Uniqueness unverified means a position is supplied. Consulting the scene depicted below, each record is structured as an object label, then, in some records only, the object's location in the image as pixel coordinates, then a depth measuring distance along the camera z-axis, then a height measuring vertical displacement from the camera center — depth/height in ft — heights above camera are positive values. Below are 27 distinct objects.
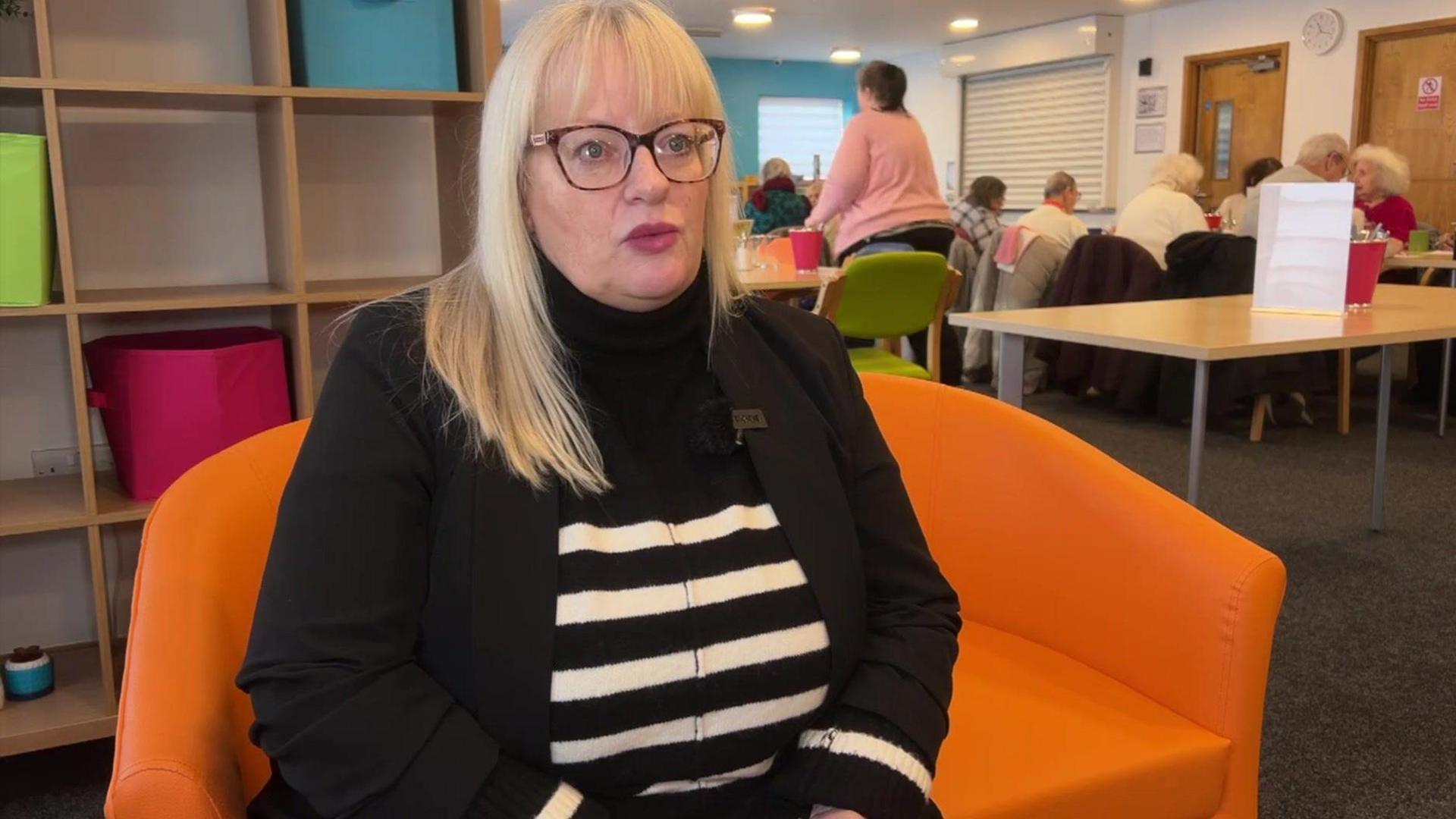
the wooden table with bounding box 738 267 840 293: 10.23 -0.66
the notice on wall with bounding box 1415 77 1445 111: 23.94 +2.23
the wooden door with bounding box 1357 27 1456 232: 23.86 +1.78
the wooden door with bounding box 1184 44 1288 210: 27.30 +2.18
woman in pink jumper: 14.01 +0.39
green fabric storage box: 5.84 -0.02
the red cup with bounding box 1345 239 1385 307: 8.90 -0.55
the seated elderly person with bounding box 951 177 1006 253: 20.61 -0.21
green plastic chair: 11.06 -0.92
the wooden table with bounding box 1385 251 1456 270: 15.62 -0.83
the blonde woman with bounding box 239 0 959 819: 3.00 -0.93
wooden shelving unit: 6.25 +0.11
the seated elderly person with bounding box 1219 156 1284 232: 19.65 +0.25
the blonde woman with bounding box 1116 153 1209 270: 17.66 -0.15
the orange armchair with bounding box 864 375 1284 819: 4.14 -1.72
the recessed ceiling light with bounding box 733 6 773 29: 28.43 +4.79
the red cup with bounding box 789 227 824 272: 11.29 -0.39
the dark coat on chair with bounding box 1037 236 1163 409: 15.92 -1.18
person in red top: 18.69 +0.22
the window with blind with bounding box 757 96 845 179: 40.50 +2.78
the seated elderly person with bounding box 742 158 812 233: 22.71 +0.02
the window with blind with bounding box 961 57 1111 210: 32.04 +2.29
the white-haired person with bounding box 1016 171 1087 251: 17.90 -0.29
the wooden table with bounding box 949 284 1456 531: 7.15 -0.85
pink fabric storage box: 6.32 -1.04
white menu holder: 8.64 -0.35
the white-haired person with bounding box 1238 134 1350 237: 18.21 +0.71
